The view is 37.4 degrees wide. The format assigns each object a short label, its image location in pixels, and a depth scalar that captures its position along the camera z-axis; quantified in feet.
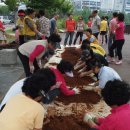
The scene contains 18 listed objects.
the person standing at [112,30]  19.68
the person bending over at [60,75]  9.20
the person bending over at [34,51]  10.23
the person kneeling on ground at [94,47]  13.87
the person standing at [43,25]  18.87
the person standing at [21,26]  17.35
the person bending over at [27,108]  5.92
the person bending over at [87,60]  13.17
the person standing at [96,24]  23.90
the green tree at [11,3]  39.00
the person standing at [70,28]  27.95
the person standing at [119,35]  19.30
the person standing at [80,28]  28.61
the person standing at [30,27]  15.59
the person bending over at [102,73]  10.02
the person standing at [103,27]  31.01
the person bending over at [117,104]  5.43
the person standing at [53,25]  25.53
